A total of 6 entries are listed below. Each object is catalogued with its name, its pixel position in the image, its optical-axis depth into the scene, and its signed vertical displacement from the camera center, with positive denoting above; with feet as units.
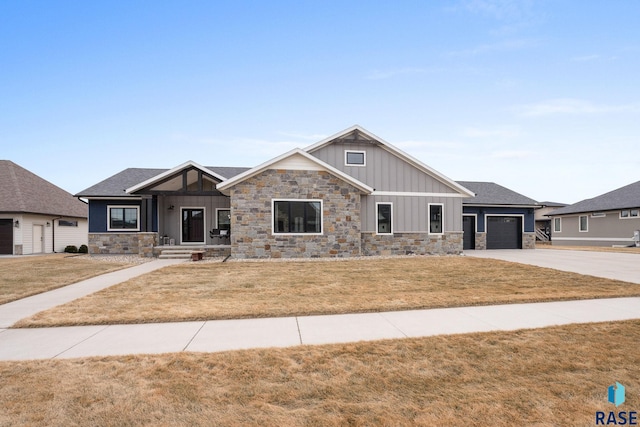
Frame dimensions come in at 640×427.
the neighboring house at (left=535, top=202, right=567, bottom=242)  117.91 -2.61
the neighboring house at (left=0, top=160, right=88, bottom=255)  67.21 +1.45
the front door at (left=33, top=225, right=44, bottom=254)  70.74 -3.82
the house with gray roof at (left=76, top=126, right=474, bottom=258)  48.88 +2.08
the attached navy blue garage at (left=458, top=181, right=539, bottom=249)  71.72 -0.88
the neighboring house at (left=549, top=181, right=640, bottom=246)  80.48 -1.03
